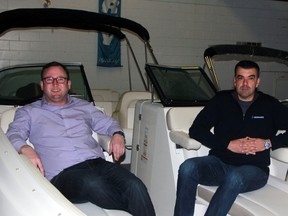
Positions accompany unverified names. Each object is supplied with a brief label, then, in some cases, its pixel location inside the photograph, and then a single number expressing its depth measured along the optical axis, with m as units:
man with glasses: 2.24
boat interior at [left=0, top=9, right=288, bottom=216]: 1.51
